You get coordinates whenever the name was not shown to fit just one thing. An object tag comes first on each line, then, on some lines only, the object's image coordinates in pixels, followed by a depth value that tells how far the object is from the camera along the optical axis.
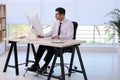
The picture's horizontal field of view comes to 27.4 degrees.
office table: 3.72
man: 4.29
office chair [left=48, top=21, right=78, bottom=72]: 4.34
